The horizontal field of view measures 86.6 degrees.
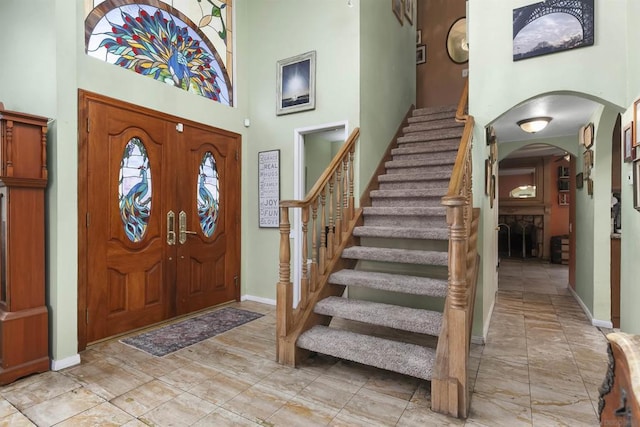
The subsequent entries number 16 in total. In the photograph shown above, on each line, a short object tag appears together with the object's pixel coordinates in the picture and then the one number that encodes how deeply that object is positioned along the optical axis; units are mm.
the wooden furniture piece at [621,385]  943
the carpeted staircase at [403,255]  2400
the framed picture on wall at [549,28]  2760
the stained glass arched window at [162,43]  3131
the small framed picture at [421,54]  6395
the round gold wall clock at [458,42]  6053
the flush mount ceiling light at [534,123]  4117
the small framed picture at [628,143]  2408
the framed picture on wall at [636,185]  2287
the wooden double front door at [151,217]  2990
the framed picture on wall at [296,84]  4066
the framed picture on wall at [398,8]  4762
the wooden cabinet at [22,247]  2383
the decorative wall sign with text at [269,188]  4320
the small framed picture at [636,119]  2283
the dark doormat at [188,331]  3012
